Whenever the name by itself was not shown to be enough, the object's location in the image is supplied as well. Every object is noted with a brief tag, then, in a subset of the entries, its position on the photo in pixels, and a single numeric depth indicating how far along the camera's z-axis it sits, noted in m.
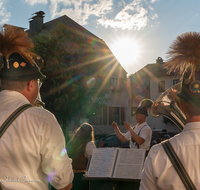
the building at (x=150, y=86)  31.70
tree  14.89
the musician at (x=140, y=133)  4.57
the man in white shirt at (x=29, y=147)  1.85
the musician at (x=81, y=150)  4.38
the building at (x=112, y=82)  29.21
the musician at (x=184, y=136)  1.67
